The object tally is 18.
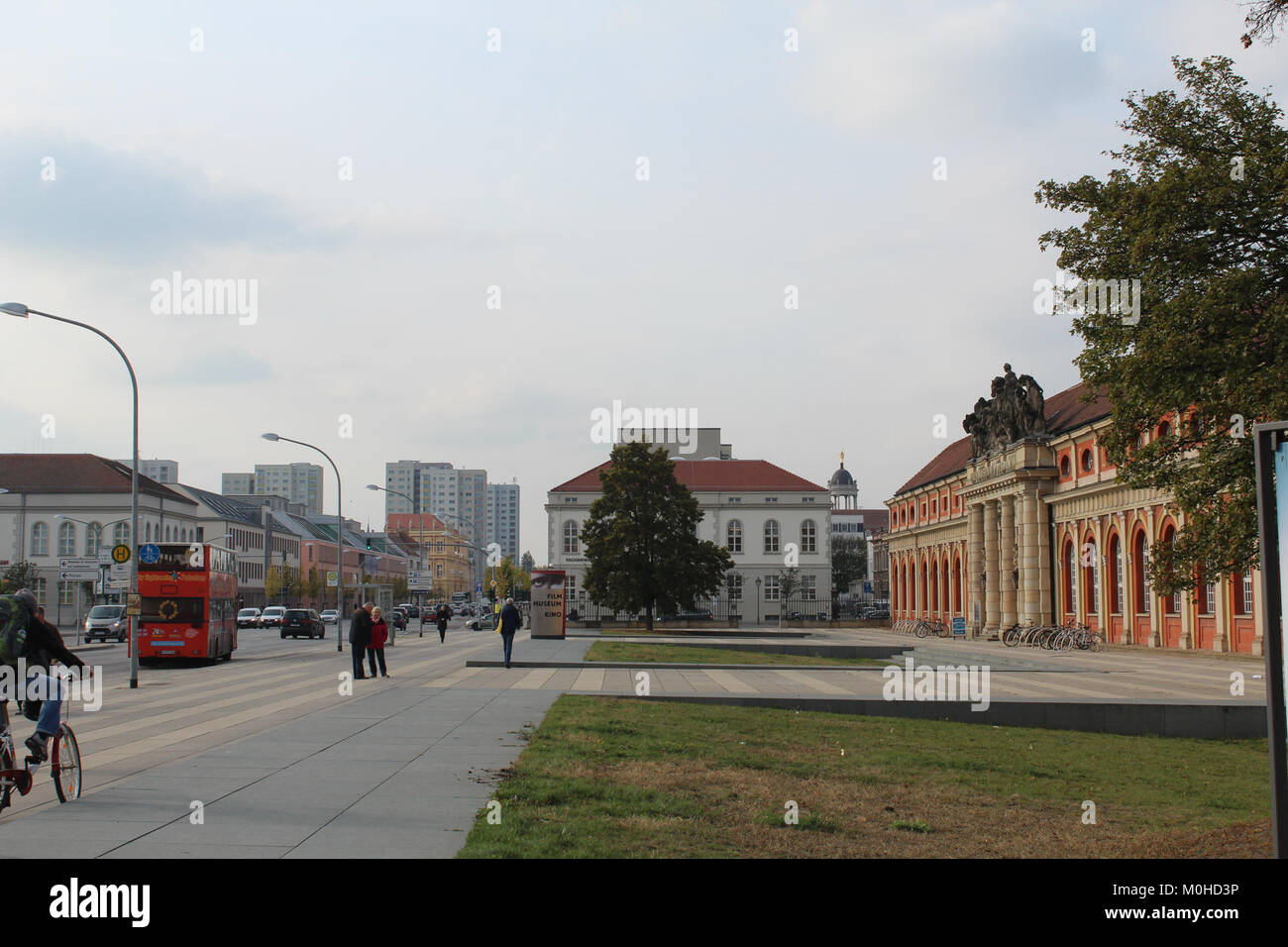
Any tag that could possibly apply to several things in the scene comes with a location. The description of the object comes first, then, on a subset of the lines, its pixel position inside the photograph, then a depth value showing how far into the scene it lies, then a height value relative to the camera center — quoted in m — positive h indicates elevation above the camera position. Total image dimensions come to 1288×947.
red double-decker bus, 32.09 -1.25
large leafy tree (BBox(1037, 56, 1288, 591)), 18.41 +4.32
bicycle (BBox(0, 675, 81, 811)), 8.30 -1.63
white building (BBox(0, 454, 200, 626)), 91.94 +4.05
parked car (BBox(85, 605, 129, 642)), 55.22 -3.34
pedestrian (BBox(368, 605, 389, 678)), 25.19 -1.89
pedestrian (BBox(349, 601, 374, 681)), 24.70 -1.76
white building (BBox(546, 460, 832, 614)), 103.62 +2.53
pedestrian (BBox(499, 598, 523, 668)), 26.78 -1.61
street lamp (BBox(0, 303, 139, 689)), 23.08 +1.11
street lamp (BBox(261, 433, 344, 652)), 41.39 -0.09
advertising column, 46.91 -2.12
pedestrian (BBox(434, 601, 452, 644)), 49.41 -2.77
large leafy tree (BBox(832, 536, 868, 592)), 159.38 -1.80
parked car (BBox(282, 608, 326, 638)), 59.59 -3.61
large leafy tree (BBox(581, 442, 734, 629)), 60.91 +0.57
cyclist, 8.73 -0.86
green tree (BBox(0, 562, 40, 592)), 73.38 -1.16
